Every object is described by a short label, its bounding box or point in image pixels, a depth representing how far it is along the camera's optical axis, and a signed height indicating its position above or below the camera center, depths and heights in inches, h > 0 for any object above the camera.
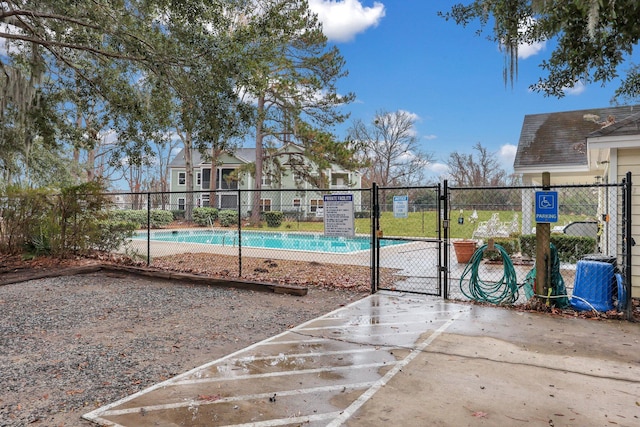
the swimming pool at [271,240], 564.1 -38.7
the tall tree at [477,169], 1287.6 +146.0
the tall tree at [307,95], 783.1 +240.2
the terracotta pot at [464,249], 408.8 -34.9
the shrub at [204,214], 856.3 +1.4
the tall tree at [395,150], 1424.7 +218.7
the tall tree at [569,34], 139.2 +76.8
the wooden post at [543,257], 214.5 -22.2
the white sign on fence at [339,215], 260.4 -0.4
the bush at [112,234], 378.2 -17.6
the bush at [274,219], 728.3 -8.1
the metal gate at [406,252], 250.3 -44.5
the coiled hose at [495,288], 226.7 -41.9
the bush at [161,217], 816.1 -5.1
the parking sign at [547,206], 209.6 +4.1
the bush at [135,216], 890.7 -2.8
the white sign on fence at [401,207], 319.0 +5.6
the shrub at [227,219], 901.8 -9.8
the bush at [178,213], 1117.9 +4.5
